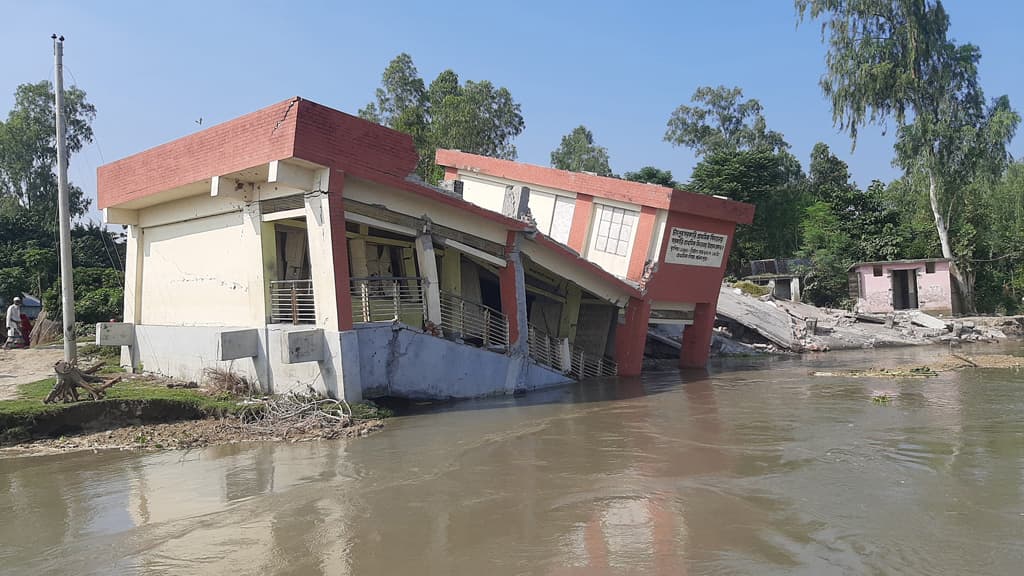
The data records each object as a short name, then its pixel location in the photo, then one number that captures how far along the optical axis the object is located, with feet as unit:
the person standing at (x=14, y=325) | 57.67
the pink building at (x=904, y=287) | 107.24
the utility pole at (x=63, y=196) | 46.24
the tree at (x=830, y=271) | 117.60
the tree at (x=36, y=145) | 128.06
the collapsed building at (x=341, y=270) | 36.52
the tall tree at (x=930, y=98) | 110.22
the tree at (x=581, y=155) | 169.37
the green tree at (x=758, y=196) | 139.64
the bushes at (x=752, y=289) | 106.11
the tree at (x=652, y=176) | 152.35
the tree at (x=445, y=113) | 122.83
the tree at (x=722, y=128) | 168.14
